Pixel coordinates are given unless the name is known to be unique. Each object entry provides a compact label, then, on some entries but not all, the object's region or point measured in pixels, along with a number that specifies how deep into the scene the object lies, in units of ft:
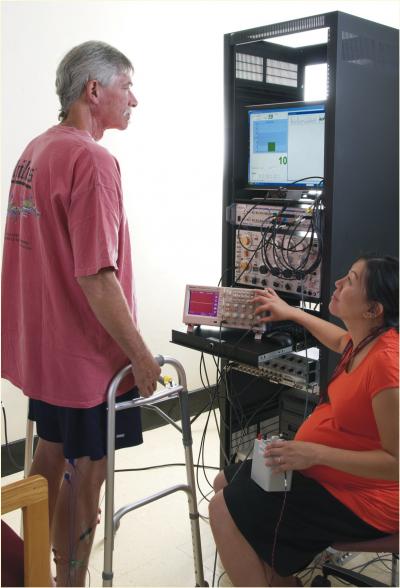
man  5.80
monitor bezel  7.50
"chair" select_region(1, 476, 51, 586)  4.77
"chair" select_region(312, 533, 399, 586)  5.55
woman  5.42
